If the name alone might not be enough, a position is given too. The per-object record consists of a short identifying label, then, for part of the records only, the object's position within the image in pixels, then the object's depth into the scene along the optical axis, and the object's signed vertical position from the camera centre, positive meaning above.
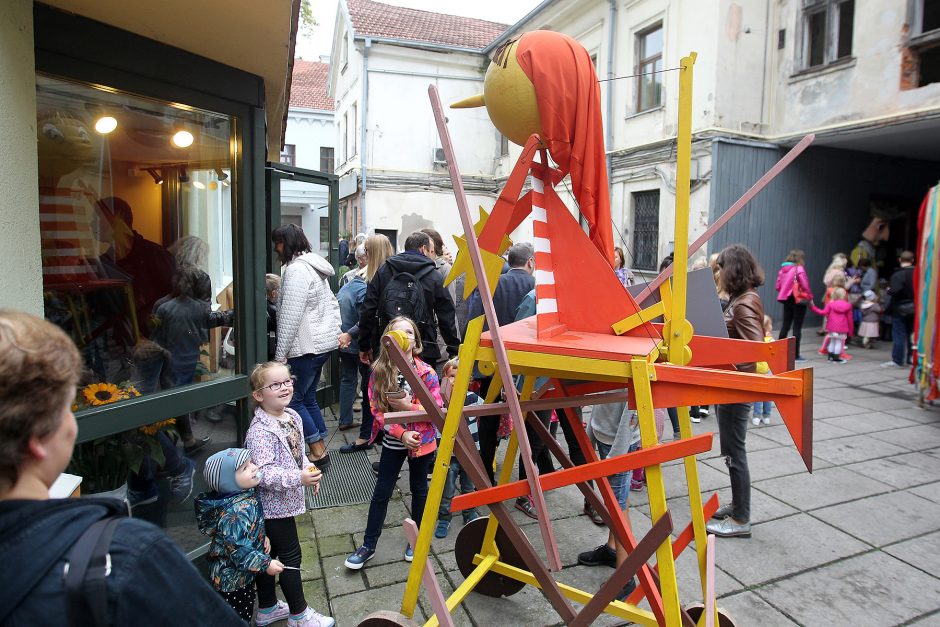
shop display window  2.63 +0.13
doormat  4.06 -1.69
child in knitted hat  2.31 -1.07
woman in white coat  4.40 -0.47
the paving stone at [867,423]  5.75 -1.59
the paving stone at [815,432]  5.41 -1.60
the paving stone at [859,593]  2.78 -1.67
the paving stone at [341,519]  3.63 -1.70
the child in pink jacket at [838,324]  9.01 -0.86
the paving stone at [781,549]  3.19 -1.68
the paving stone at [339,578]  2.99 -1.71
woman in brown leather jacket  3.58 -0.91
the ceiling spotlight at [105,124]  2.79 +0.66
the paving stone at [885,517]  3.60 -1.65
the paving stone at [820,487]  4.10 -1.64
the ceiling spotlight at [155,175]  3.23 +0.47
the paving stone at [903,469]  4.46 -1.62
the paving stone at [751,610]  2.72 -1.68
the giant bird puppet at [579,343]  1.80 -0.27
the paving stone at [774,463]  4.62 -1.64
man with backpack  4.46 -0.30
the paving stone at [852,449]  4.93 -1.61
